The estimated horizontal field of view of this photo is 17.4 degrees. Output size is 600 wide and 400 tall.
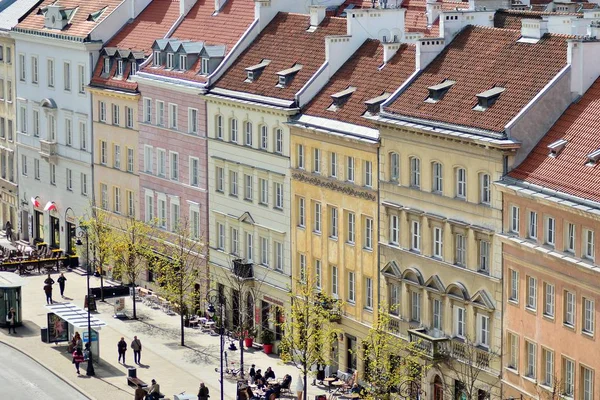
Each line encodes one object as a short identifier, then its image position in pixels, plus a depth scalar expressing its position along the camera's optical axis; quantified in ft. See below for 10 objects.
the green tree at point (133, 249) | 424.46
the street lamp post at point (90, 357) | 363.97
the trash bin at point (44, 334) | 388.37
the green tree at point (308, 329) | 344.08
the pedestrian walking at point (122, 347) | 370.32
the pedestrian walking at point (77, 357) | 363.97
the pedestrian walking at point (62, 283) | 434.30
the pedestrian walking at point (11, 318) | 401.08
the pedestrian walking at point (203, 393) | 337.93
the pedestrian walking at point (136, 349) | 369.91
